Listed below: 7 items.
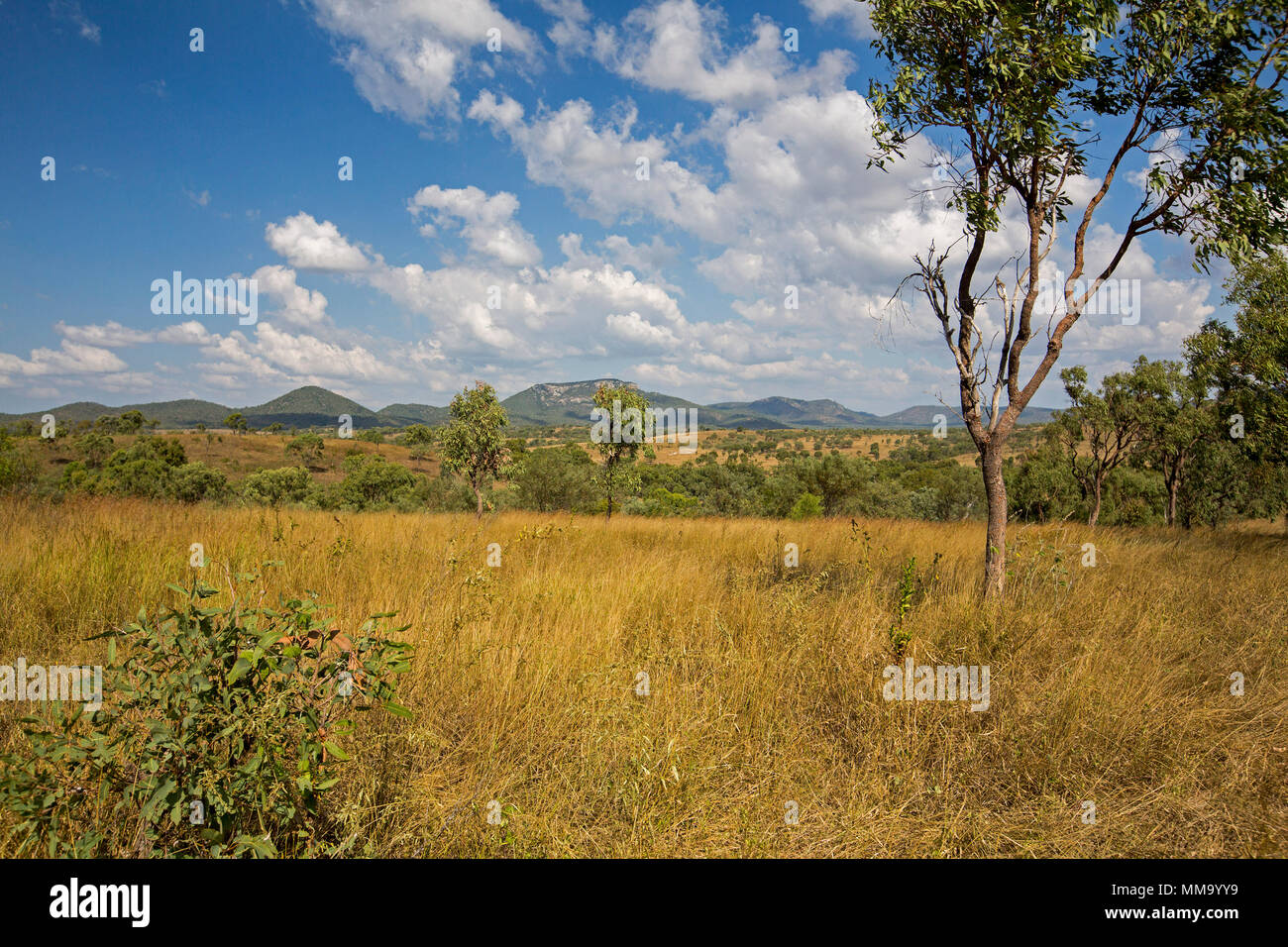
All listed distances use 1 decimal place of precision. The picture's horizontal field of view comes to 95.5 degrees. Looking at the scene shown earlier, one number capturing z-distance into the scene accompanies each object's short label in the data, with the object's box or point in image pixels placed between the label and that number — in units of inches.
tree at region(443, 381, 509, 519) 701.9
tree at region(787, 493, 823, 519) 987.3
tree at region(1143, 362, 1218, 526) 684.7
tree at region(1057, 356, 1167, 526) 738.2
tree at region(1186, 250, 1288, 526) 479.8
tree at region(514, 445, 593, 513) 954.7
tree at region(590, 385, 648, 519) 696.4
